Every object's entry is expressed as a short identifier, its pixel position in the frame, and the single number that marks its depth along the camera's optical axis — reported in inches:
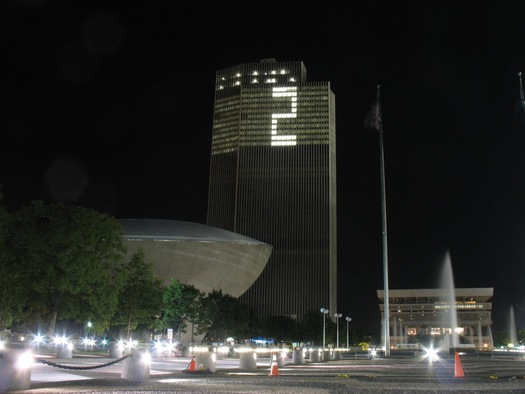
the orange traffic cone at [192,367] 951.6
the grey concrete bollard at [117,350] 1818.8
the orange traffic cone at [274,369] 872.4
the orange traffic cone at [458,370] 889.5
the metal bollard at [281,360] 1261.2
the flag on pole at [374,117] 2052.2
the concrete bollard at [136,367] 757.3
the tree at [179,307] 2925.7
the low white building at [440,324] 7519.7
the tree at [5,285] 1451.8
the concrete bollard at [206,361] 956.0
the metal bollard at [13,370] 575.8
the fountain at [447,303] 6952.3
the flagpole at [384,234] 2005.7
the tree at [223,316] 3090.6
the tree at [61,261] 1483.8
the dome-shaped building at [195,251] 3742.6
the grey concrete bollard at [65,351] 1561.3
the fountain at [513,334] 6614.7
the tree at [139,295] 2059.5
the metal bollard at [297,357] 1406.0
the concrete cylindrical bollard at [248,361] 1075.9
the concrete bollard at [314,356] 1573.6
